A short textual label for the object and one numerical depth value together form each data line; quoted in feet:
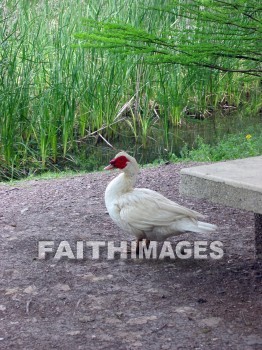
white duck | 12.66
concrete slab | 10.61
